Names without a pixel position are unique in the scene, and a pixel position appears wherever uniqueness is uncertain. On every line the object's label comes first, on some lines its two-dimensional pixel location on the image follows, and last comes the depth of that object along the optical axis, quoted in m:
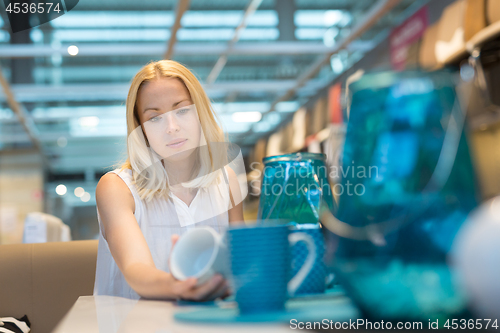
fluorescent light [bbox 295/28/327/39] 5.58
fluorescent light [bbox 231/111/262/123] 8.01
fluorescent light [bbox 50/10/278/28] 5.13
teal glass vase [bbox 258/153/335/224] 0.65
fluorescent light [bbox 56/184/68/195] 9.61
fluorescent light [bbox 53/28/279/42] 5.23
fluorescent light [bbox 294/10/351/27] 5.31
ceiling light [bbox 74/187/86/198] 9.55
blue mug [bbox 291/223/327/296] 0.58
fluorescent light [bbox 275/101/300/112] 7.74
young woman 1.22
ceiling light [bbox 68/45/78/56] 4.54
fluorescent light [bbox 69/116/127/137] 8.03
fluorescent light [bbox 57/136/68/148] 8.85
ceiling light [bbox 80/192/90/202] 9.35
